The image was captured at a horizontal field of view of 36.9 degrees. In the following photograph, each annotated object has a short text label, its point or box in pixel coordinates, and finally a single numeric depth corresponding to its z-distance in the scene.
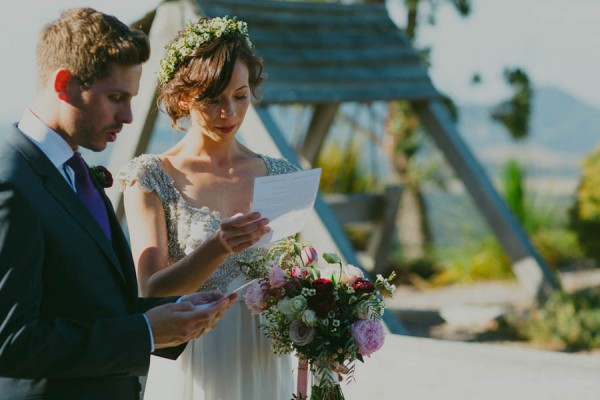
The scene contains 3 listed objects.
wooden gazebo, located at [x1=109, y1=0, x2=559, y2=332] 5.42
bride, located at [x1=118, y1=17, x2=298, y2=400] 2.69
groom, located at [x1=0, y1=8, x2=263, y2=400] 1.69
